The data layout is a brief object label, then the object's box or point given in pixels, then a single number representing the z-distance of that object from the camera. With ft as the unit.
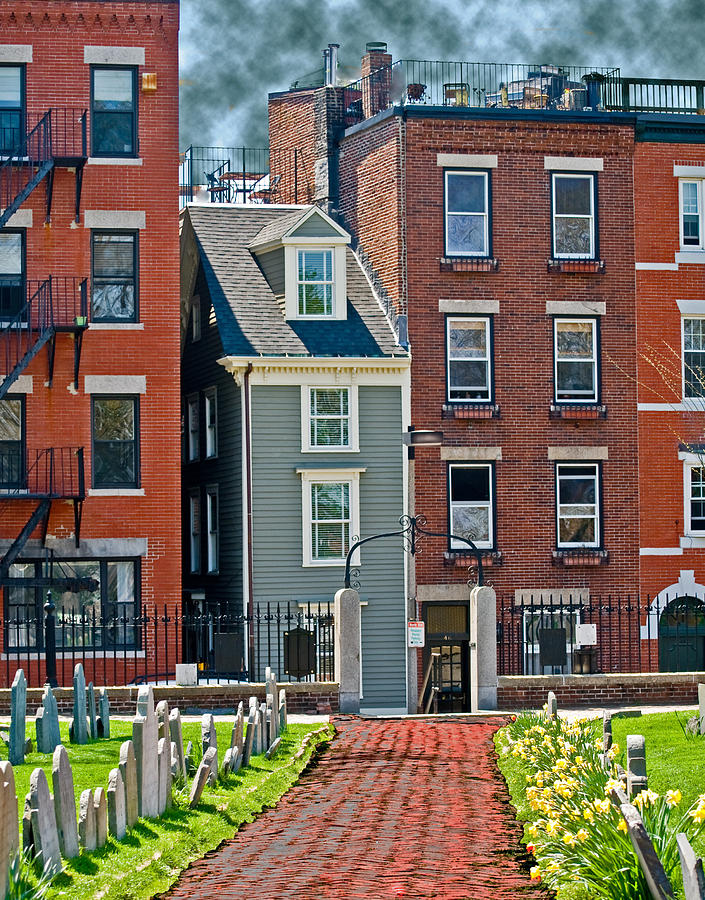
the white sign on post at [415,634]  114.01
